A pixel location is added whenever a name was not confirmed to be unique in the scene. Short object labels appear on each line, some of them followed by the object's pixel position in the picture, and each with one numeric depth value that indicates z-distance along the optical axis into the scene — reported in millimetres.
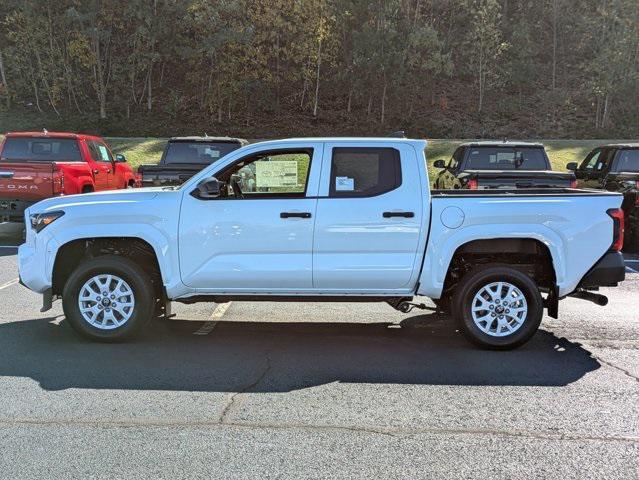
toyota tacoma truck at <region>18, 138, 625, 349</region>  5613
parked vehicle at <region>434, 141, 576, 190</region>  12844
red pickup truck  11180
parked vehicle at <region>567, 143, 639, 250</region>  11633
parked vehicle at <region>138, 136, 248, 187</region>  12391
